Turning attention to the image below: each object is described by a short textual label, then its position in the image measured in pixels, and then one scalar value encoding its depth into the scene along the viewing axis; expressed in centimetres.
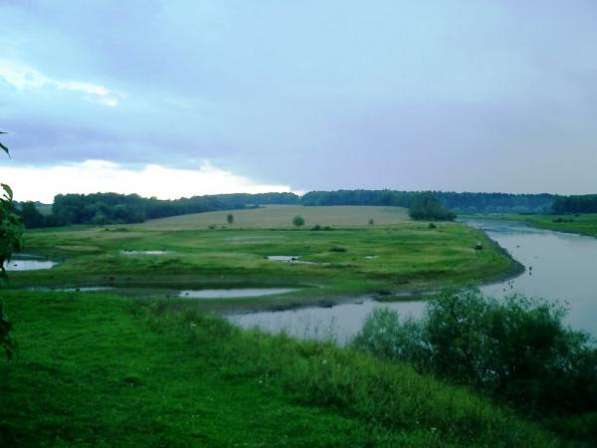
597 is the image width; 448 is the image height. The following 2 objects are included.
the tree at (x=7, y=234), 736
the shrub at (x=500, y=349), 1739
